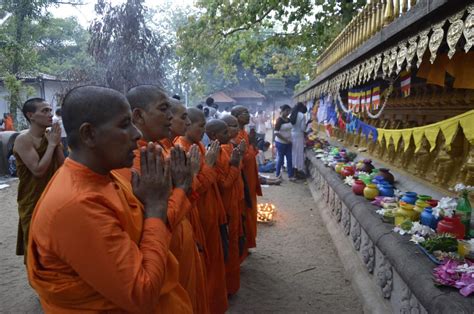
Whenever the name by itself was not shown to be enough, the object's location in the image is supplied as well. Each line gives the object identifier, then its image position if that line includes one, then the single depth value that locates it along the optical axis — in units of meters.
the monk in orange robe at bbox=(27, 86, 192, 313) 1.29
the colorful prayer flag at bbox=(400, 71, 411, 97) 4.67
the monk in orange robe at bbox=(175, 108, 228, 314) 3.36
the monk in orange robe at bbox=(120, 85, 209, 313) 1.90
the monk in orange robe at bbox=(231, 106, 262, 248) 5.00
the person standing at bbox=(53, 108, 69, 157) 9.95
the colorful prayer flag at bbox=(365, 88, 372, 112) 6.20
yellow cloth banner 2.84
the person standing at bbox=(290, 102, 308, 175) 10.70
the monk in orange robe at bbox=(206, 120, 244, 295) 4.03
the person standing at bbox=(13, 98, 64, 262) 3.82
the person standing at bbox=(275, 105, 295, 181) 10.73
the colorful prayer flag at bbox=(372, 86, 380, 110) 5.88
